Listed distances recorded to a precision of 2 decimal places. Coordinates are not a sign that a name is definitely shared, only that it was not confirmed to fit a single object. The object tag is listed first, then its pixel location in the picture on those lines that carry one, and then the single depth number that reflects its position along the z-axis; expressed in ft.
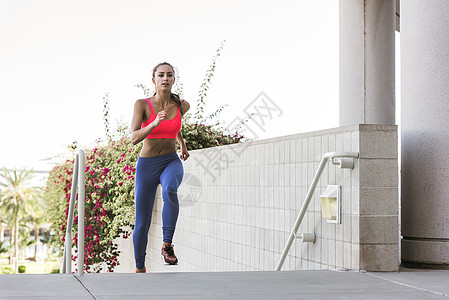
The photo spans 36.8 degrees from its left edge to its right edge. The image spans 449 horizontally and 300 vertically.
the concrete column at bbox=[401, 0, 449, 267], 17.99
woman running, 19.70
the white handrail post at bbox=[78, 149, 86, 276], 16.08
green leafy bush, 38.73
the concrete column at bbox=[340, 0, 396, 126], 29.91
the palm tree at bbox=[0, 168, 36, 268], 198.70
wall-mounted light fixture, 17.83
